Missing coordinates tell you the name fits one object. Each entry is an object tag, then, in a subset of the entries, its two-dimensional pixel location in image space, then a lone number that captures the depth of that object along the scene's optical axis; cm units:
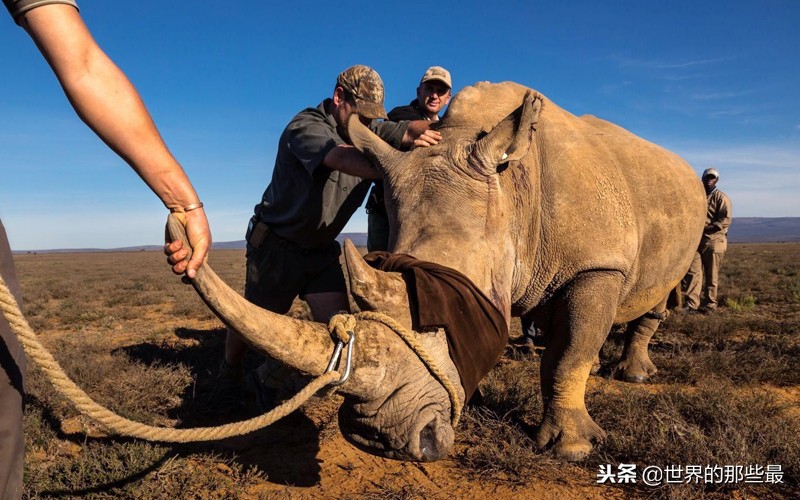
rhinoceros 209
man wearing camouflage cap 353
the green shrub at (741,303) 1037
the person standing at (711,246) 987
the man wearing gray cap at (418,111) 503
